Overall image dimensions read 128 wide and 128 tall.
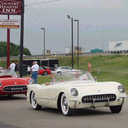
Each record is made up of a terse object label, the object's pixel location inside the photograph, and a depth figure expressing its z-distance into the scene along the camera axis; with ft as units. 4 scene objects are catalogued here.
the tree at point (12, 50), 472.44
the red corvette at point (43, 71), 184.54
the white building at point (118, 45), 451.53
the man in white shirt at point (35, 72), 83.35
